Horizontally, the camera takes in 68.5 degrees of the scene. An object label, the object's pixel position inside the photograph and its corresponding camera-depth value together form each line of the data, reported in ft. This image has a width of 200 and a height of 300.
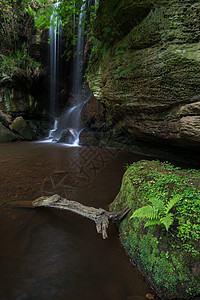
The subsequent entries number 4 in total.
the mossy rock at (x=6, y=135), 40.04
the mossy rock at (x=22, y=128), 44.55
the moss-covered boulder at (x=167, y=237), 5.39
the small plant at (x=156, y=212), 6.29
